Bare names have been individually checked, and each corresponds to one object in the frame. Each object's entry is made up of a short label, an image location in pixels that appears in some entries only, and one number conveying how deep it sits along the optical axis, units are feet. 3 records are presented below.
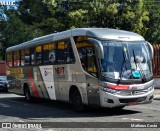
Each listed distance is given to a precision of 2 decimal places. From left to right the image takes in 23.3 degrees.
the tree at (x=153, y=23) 118.42
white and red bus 42.11
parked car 99.70
